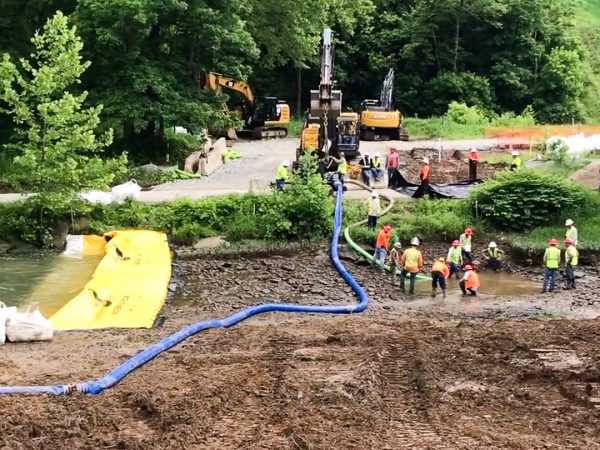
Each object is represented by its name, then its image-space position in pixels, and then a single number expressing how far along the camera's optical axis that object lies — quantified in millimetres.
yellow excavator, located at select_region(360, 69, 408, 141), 41656
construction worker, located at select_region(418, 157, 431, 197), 25031
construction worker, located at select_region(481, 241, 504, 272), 20803
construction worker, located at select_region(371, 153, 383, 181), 27828
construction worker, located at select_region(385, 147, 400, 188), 27672
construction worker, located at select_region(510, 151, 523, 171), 26019
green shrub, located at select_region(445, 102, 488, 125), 50062
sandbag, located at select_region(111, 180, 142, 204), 24062
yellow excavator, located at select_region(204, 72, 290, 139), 44156
